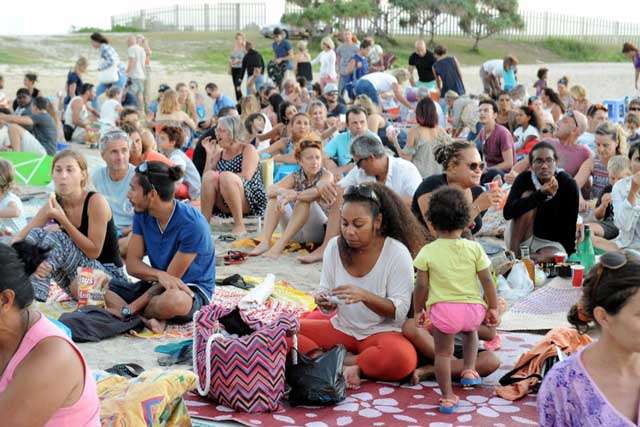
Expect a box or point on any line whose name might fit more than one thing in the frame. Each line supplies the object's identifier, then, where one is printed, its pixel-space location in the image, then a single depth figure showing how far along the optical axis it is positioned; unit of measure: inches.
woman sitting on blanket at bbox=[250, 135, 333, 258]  338.3
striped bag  202.2
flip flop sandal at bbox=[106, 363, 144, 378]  205.6
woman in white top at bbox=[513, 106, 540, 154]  492.4
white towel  260.5
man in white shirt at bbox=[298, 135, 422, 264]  312.0
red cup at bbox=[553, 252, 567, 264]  309.6
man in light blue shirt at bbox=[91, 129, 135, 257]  321.4
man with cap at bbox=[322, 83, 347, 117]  583.4
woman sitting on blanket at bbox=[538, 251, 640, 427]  119.3
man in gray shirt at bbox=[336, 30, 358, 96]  813.9
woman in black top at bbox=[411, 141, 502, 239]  267.0
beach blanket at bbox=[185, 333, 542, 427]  196.7
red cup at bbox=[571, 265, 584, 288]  294.0
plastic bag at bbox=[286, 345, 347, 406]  203.0
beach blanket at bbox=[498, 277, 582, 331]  262.8
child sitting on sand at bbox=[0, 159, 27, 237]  302.5
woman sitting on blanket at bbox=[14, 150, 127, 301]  264.8
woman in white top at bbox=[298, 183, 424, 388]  213.2
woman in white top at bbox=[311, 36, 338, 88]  794.4
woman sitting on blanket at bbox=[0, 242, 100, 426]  120.5
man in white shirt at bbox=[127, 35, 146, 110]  773.9
